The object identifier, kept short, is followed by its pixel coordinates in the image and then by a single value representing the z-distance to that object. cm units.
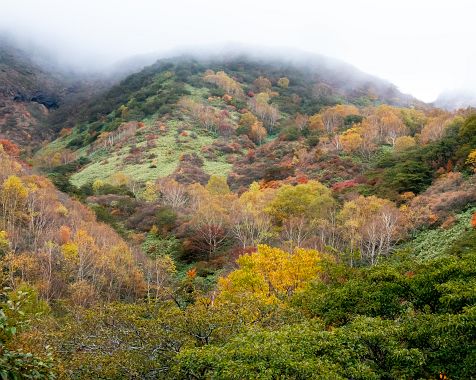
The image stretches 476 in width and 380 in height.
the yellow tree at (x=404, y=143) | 6481
